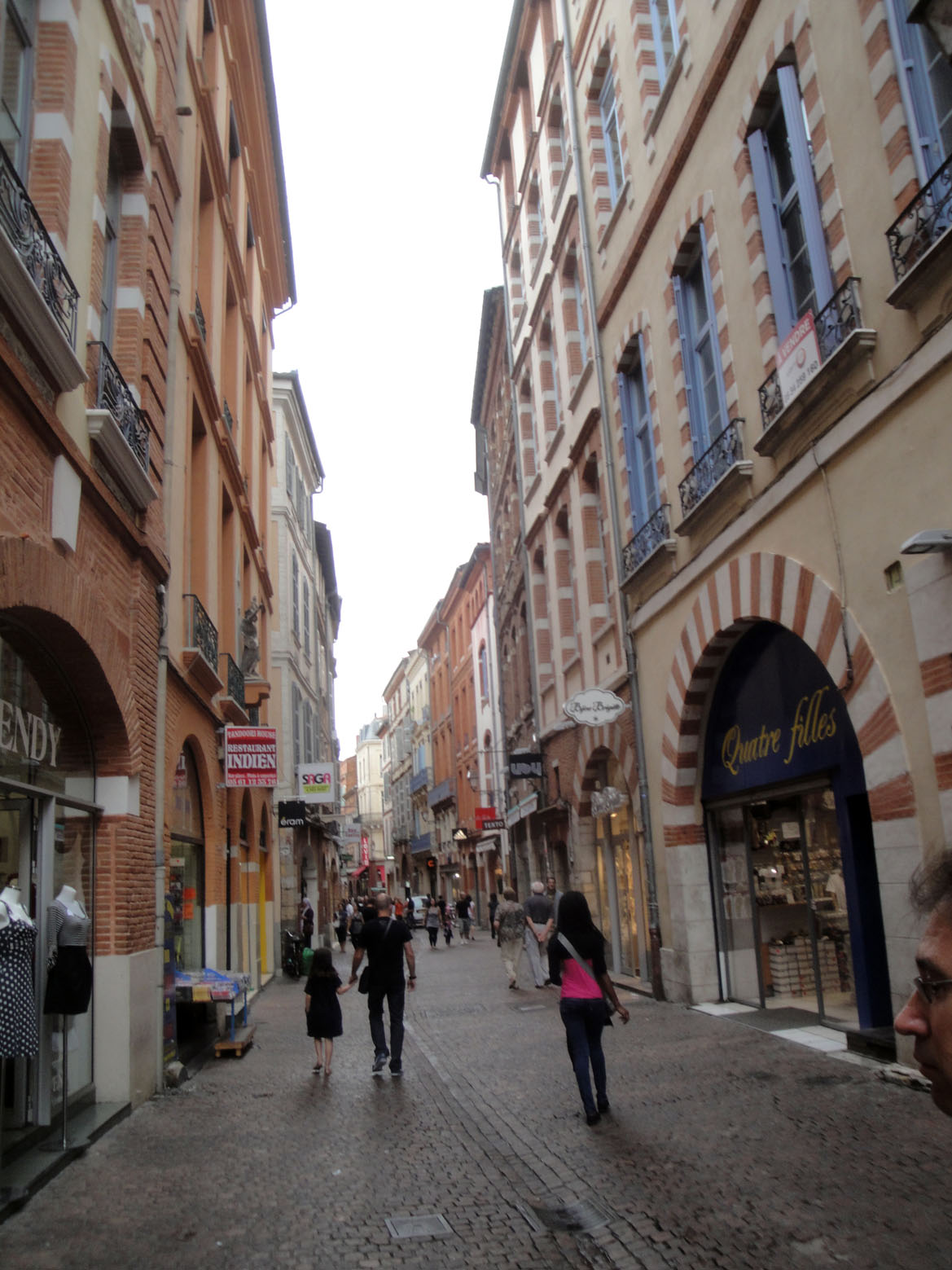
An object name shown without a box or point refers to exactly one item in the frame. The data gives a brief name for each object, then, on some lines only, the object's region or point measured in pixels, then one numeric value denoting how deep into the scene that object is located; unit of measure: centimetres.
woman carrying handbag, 763
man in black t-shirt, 1041
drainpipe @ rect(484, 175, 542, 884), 2348
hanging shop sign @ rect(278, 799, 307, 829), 2566
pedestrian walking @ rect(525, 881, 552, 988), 1731
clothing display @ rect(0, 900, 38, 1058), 605
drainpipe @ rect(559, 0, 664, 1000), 1426
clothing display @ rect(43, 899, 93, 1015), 733
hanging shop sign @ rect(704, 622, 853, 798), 1024
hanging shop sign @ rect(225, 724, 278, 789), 1480
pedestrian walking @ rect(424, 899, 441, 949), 3125
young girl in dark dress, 1057
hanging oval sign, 1562
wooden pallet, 1202
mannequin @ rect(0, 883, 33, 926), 645
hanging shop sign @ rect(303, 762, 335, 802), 2553
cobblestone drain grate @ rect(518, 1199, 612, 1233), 550
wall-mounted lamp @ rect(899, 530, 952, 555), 713
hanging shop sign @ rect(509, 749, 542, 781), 2198
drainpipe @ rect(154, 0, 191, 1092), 1019
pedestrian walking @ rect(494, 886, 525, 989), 1820
